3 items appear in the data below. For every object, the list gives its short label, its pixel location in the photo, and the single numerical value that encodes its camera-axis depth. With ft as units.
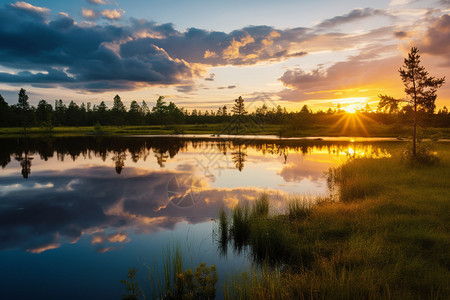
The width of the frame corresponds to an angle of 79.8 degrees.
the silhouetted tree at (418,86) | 79.51
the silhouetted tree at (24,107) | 342.64
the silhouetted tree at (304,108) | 622.01
